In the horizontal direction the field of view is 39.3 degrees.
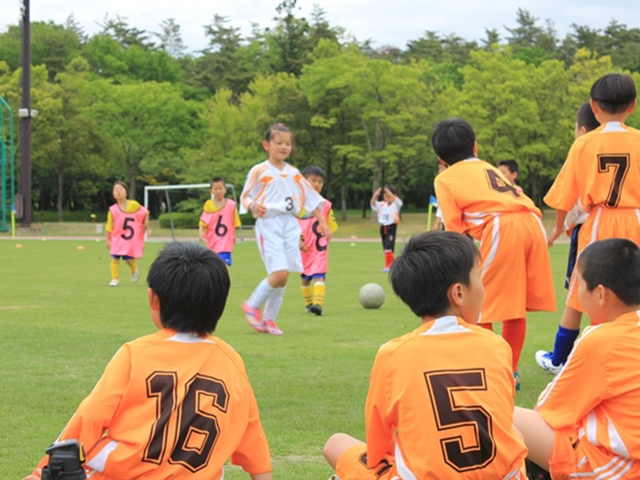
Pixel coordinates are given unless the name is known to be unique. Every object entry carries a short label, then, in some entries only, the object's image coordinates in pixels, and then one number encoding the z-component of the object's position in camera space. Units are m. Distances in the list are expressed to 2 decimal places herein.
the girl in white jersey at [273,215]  9.16
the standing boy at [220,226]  17.97
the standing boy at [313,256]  12.20
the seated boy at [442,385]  2.94
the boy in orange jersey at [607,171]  5.97
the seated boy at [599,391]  3.33
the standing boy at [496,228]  6.25
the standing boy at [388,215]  21.91
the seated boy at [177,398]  2.96
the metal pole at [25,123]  39.66
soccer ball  12.14
